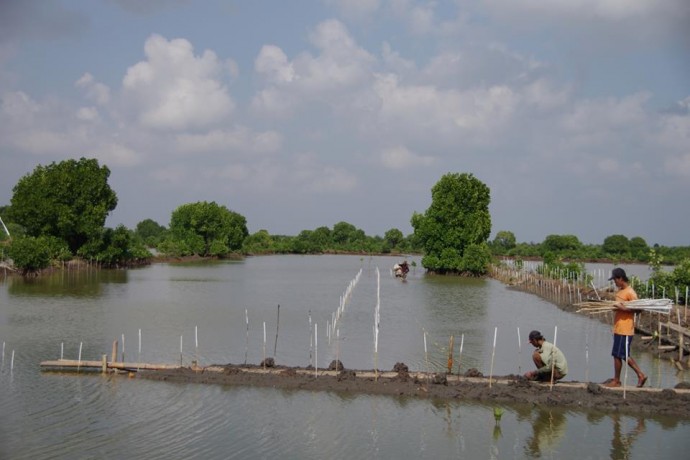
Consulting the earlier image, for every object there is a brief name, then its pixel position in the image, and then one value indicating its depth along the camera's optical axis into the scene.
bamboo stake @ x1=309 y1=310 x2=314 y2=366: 12.69
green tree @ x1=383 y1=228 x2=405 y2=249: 89.94
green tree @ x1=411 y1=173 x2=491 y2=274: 42.78
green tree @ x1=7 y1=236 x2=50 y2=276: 31.95
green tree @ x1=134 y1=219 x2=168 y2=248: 115.74
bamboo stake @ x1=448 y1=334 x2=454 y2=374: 10.77
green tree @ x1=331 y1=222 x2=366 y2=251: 95.75
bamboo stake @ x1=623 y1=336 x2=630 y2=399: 9.58
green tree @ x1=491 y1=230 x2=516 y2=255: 78.19
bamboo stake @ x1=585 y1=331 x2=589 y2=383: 11.72
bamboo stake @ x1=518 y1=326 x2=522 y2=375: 12.04
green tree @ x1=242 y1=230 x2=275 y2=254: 81.44
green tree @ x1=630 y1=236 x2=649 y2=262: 64.06
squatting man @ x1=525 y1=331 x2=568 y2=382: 9.98
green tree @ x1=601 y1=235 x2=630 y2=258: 70.62
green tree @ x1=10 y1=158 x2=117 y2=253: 38.06
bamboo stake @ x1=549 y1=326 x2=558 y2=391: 9.83
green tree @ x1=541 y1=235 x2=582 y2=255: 70.38
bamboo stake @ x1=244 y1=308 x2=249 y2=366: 14.05
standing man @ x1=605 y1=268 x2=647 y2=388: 9.68
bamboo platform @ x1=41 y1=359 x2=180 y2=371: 11.01
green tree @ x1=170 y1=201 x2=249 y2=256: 64.75
